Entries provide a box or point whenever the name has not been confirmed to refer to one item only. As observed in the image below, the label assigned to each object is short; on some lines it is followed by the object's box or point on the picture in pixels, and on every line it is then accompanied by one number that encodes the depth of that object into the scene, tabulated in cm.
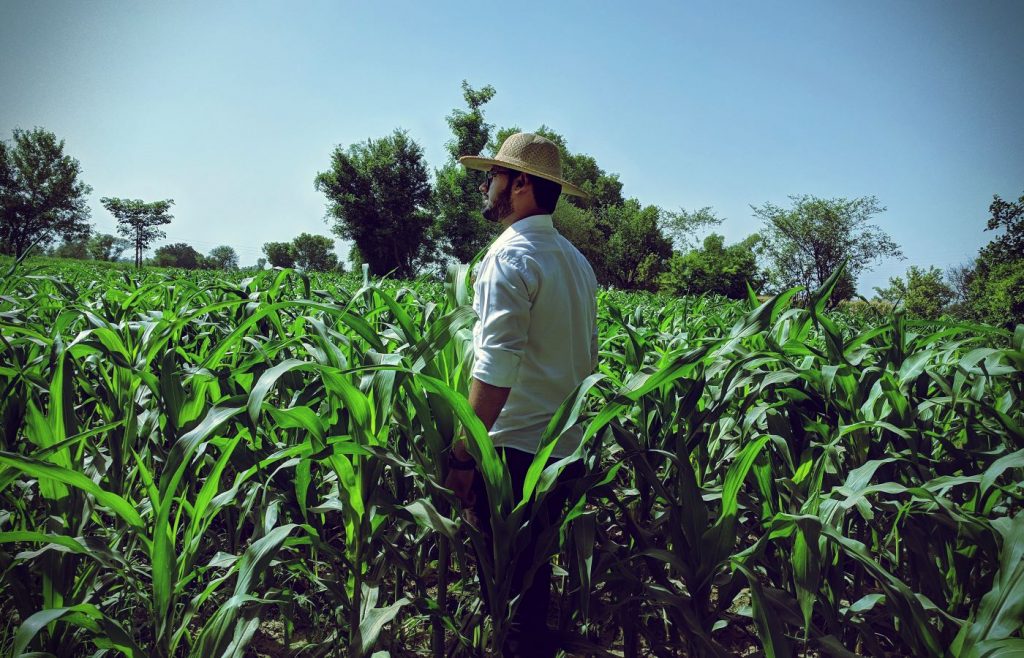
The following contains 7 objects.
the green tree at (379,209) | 4059
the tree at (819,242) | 4581
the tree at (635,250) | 4700
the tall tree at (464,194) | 4066
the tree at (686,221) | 5281
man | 138
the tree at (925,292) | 3912
